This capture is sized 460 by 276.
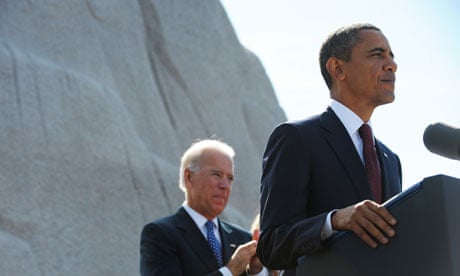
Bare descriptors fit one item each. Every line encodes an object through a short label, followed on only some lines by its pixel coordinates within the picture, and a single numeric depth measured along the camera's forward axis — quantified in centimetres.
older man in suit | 775
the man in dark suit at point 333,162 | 484
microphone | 402
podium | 392
